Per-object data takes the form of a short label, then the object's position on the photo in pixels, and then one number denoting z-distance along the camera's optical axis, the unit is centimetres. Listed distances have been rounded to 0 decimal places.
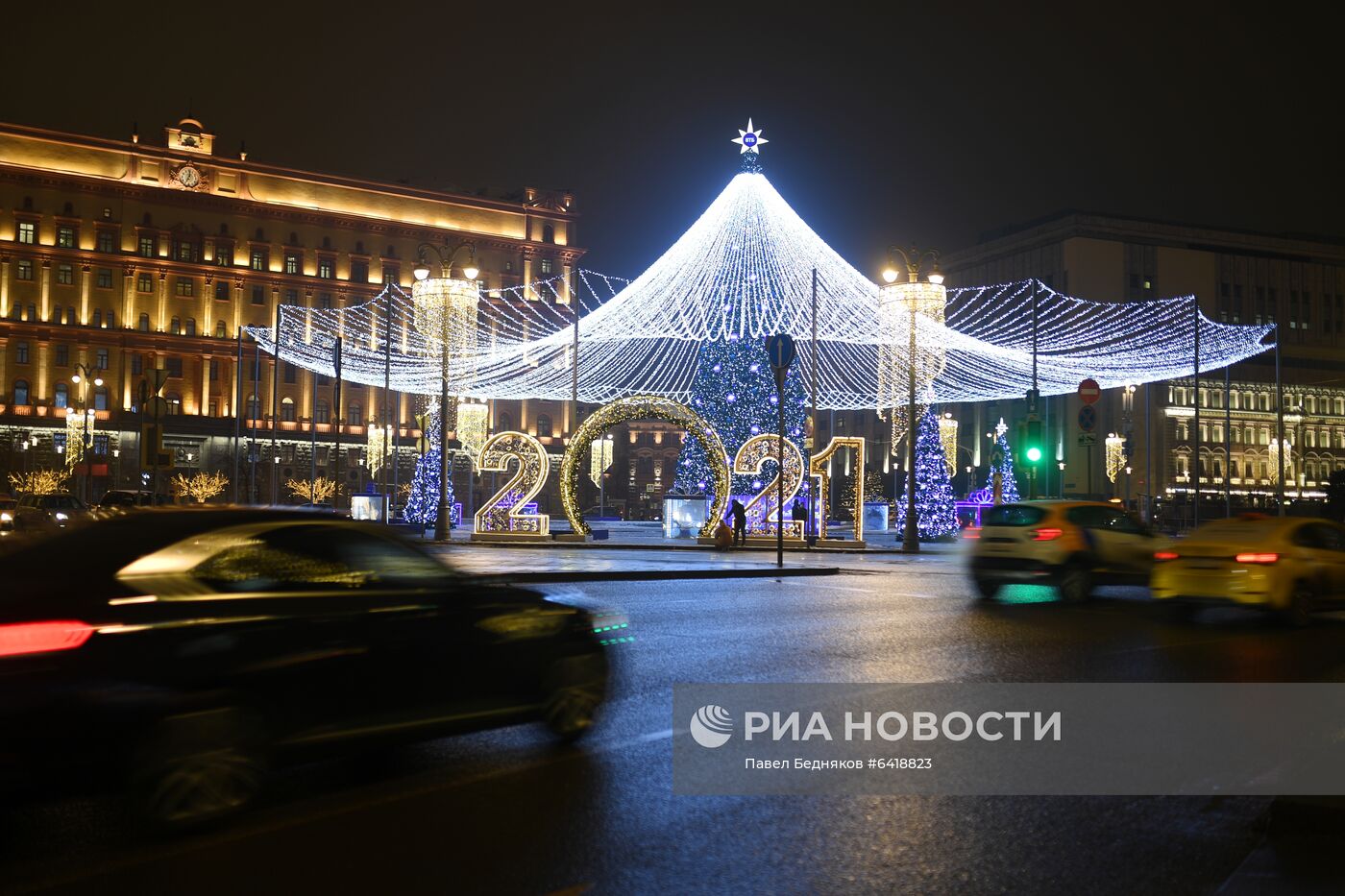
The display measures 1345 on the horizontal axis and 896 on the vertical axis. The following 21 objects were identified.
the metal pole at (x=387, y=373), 3840
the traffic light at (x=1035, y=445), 3030
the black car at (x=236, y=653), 547
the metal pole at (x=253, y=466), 5709
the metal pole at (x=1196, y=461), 4244
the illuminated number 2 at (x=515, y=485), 3622
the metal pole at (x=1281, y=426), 4819
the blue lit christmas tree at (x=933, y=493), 4359
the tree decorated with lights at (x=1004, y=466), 5141
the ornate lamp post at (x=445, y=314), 3519
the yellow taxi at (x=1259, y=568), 1424
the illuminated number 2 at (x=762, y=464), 3512
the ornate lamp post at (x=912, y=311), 3375
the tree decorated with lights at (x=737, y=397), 4891
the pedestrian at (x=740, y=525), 3500
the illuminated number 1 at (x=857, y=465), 3573
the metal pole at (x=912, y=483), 3397
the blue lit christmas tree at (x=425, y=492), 4343
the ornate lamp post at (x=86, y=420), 6612
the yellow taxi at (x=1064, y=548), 1755
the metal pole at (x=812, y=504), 3578
